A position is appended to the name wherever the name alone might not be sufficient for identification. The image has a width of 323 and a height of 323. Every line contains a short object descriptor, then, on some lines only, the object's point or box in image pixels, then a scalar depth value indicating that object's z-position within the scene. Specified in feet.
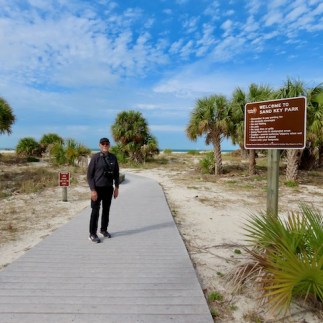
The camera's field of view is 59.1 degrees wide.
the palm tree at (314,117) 46.93
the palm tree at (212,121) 62.90
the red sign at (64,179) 32.45
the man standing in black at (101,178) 17.06
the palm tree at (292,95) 47.50
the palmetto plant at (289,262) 9.29
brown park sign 14.07
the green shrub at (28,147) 109.09
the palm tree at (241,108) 60.80
